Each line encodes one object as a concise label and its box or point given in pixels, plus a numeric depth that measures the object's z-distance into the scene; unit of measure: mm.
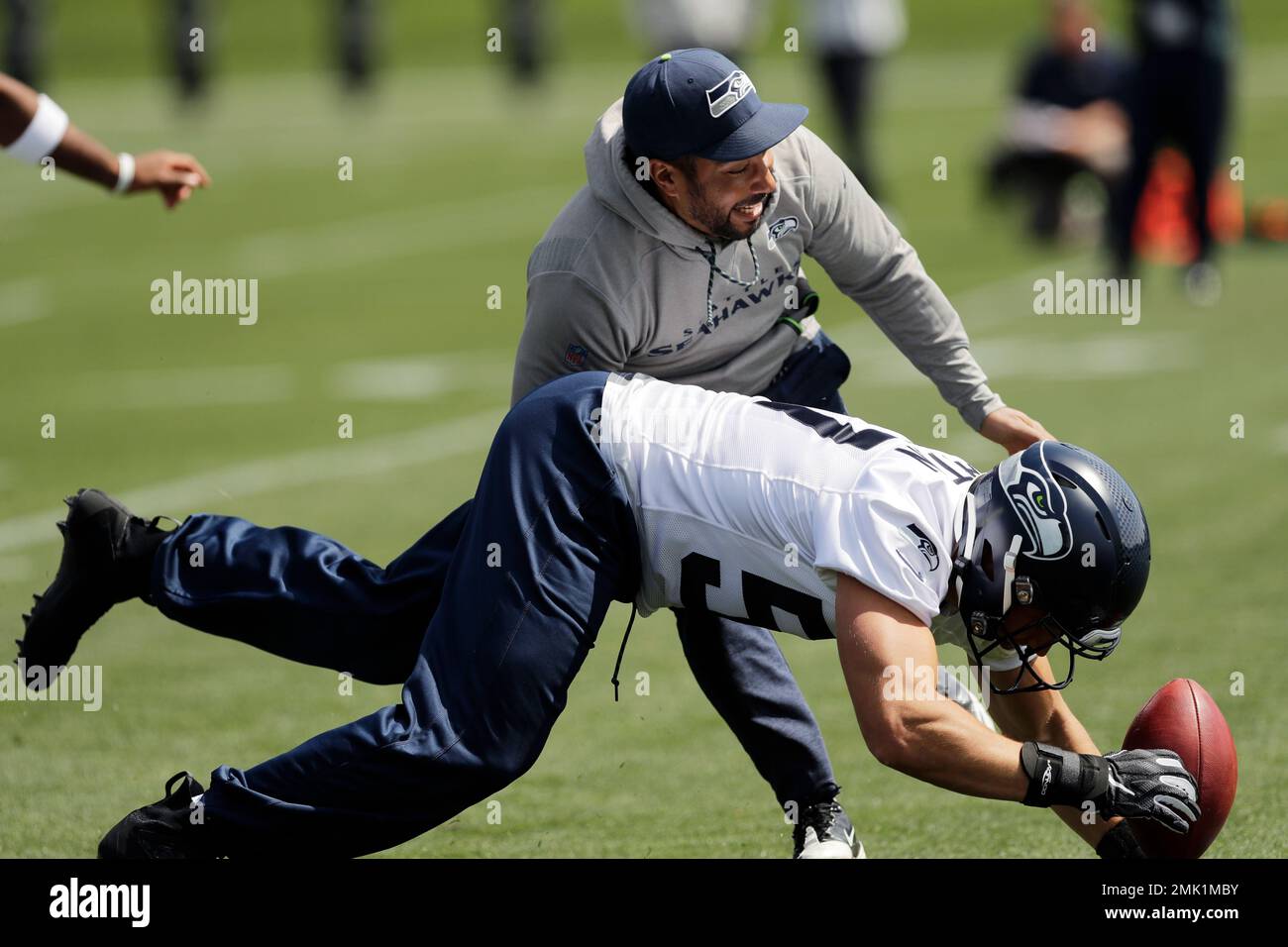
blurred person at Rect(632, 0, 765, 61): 17156
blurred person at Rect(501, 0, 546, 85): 26656
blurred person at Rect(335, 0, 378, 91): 25891
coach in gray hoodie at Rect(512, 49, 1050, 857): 5398
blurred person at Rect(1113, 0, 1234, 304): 14203
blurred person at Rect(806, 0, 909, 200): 17500
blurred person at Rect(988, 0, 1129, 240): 16938
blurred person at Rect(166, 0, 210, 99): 24641
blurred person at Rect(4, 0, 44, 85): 23281
